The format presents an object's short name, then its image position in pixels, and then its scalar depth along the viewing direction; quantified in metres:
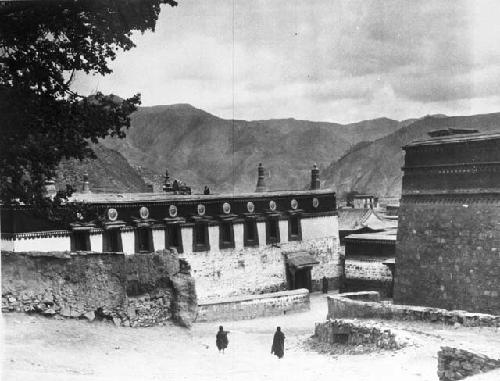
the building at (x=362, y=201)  63.22
